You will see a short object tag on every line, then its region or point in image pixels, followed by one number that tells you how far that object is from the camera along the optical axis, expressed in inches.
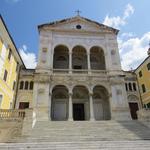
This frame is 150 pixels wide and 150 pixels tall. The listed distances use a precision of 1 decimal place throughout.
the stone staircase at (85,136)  395.5
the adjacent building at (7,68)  699.4
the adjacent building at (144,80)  911.2
